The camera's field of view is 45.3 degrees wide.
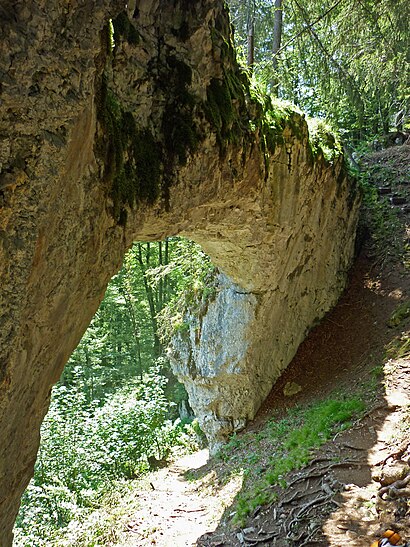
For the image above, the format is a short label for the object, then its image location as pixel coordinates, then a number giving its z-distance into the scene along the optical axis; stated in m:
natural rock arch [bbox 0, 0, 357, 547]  2.42
